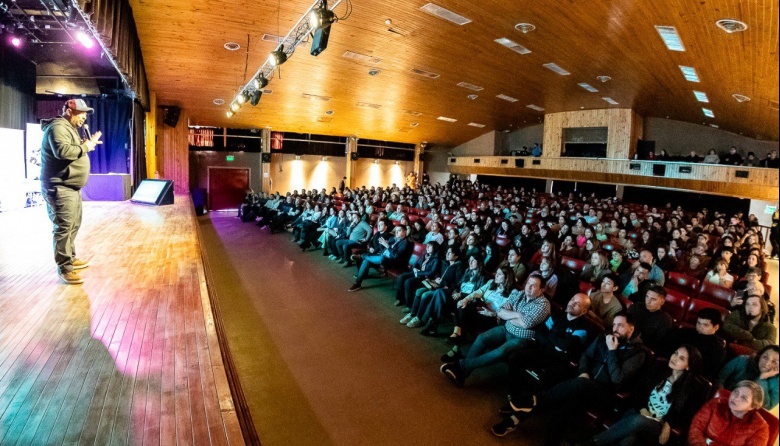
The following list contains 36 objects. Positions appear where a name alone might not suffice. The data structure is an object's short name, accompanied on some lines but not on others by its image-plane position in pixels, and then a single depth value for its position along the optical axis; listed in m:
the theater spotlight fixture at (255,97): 8.76
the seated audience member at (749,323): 3.34
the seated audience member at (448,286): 5.00
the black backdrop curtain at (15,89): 8.88
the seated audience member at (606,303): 3.96
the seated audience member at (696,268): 5.47
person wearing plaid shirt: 3.72
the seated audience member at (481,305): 4.52
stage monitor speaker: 10.27
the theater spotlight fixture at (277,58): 6.52
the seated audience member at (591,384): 2.96
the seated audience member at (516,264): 5.20
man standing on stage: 3.53
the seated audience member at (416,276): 5.66
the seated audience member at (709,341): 3.03
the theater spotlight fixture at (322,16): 4.92
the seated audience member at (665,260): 5.62
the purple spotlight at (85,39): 6.86
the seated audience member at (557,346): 3.49
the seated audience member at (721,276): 4.84
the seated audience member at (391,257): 6.64
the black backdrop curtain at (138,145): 10.96
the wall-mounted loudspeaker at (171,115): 13.15
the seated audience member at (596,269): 5.04
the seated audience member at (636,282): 4.29
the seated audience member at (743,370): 2.31
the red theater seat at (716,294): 4.55
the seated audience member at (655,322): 3.47
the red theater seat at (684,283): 4.97
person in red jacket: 2.19
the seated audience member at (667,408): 2.55
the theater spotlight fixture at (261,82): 8.13
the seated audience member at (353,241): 8.16
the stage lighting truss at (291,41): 4.94
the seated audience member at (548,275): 4.70
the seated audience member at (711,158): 12.83
